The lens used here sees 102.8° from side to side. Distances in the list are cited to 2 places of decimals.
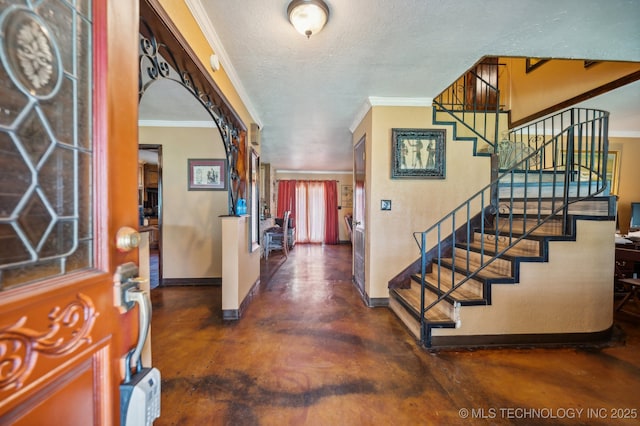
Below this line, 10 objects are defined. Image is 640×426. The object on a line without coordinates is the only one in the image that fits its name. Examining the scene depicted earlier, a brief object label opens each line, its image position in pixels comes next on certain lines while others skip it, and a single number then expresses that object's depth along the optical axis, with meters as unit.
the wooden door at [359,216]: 3.33
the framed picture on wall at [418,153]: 2.94
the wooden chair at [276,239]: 5.77
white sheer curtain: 8.24
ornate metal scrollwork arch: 1.25
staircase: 2.13
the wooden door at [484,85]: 3.71
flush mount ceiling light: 1.48
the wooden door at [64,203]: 0.48
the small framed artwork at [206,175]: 3.68
